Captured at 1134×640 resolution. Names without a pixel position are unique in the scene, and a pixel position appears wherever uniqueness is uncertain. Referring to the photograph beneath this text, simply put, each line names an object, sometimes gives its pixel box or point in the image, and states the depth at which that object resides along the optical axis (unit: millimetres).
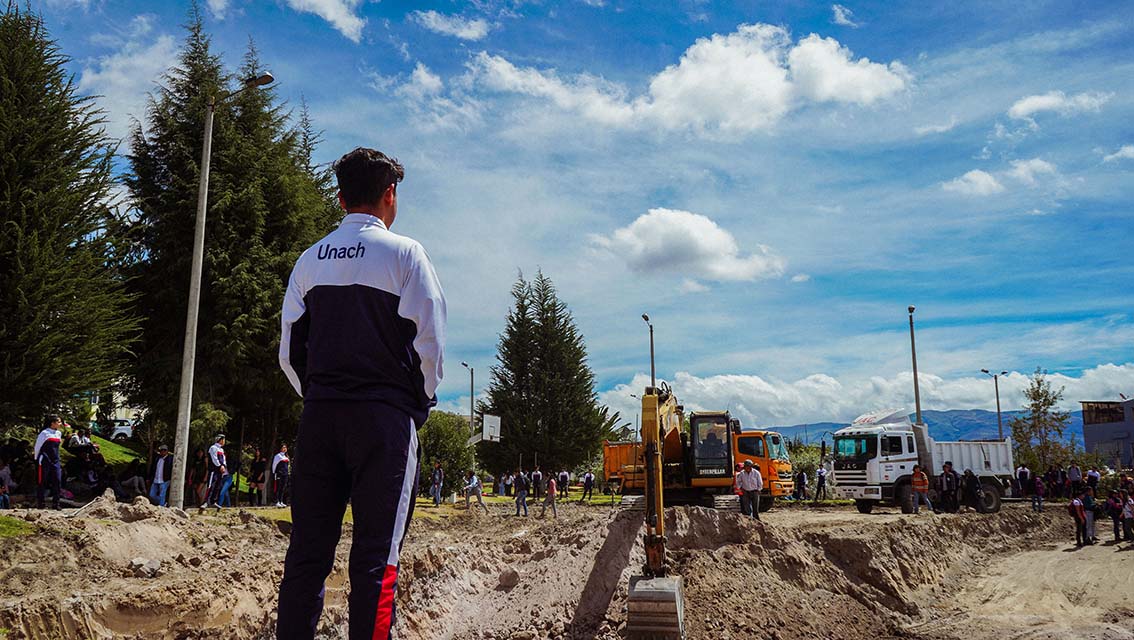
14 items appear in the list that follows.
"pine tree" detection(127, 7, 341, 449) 20734
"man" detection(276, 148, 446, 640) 2660
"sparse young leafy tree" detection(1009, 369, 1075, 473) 37031
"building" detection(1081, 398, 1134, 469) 59375
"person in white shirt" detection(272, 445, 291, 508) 18141
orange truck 24047
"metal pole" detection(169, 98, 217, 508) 14883
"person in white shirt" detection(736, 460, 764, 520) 19016
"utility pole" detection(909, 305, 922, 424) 32934
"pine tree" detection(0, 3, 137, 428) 16031
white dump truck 24984
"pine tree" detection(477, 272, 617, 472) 39219
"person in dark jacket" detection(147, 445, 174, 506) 16719
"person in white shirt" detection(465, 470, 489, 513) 25750
